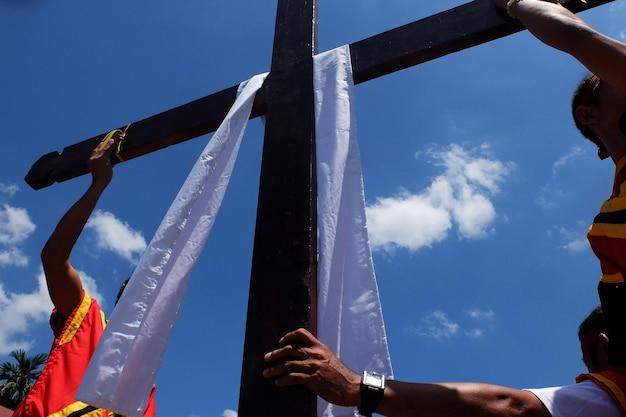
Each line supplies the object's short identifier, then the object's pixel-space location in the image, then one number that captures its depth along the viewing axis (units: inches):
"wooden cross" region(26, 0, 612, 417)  62.1
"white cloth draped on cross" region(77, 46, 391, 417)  67.2
